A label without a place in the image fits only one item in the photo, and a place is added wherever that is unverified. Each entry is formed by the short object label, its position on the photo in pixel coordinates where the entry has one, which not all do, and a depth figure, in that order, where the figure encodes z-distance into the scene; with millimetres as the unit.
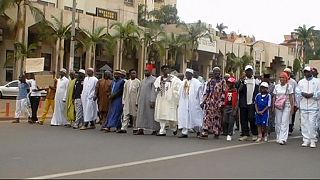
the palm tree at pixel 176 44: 51875
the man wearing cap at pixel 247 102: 14367
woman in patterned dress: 14281
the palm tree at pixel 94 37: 43531
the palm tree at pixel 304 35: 94188
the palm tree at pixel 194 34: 53362
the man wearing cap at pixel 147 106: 15383
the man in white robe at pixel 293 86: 13766
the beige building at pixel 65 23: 40594
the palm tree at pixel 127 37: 45125
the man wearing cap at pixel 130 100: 15961
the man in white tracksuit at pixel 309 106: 13203
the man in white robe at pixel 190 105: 14805
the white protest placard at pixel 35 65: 22077
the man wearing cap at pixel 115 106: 16016
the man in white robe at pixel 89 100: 16797
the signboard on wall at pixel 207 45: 56281
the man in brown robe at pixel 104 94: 16703
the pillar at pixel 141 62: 50628
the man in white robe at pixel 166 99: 15172
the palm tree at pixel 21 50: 36500
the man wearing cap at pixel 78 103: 17094
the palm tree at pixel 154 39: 49000
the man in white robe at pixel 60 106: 17891
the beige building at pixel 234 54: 57769
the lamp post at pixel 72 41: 28825
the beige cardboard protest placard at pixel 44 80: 19125
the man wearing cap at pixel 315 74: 13819
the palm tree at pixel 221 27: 91350
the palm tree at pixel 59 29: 40250
